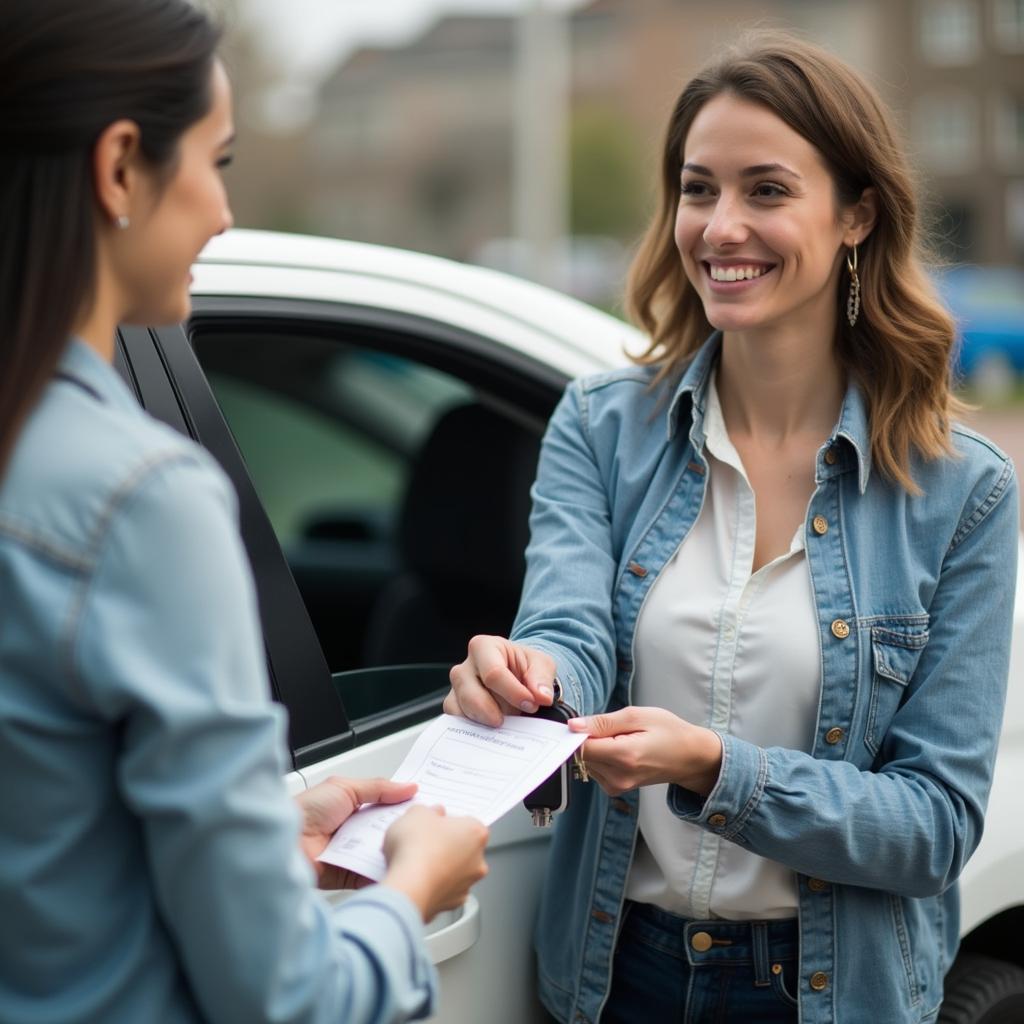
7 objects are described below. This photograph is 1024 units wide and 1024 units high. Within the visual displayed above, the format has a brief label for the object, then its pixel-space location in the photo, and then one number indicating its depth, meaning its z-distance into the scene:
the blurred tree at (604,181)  47.78
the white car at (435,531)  1.86
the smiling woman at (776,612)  1.82
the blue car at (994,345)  19.28
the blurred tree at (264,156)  30.95
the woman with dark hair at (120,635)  1.05
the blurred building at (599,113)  48.53
